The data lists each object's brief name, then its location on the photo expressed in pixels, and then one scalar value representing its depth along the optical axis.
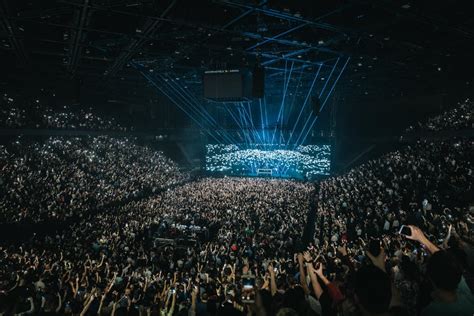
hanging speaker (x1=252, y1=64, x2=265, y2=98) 12.15
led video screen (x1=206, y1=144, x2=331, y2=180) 31.67
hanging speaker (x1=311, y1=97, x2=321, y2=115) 20.73
